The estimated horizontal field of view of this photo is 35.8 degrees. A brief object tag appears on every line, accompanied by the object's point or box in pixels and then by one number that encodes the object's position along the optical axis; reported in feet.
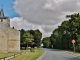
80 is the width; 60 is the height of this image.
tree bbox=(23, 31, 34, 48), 210.85
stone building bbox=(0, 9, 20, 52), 127.23
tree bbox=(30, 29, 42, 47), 239.77
